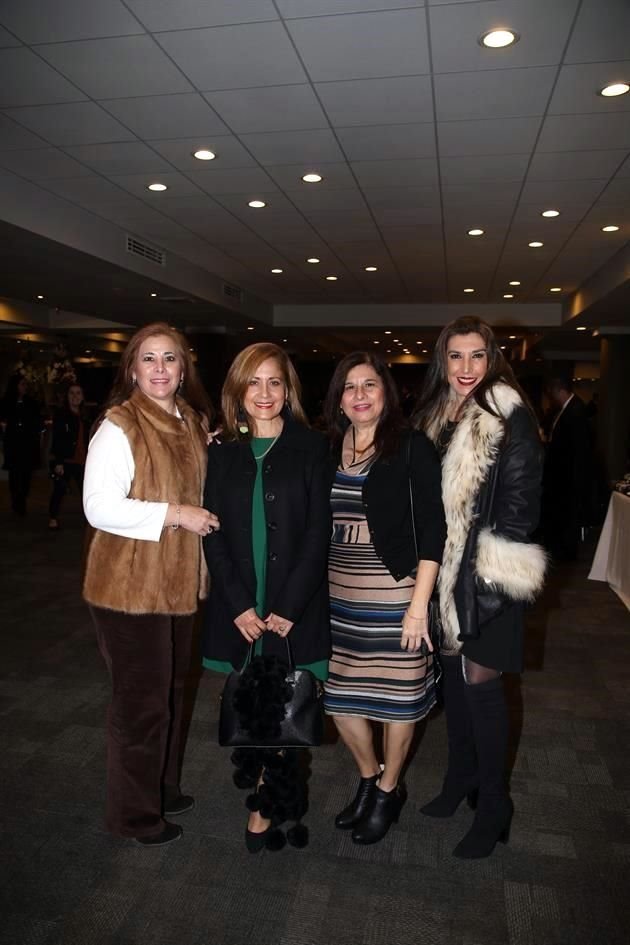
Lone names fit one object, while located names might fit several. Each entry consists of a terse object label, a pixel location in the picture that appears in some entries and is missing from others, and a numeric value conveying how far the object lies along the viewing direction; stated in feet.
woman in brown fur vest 7.05
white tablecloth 18.43
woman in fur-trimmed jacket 7.09
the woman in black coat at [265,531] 7.09
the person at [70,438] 26.04
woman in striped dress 7.16
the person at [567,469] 22.33
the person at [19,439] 30.66
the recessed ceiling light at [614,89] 13.29
